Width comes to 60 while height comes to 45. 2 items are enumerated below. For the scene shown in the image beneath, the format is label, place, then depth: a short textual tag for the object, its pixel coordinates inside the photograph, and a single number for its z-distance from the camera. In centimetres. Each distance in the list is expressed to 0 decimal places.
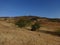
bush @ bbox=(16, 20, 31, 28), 1483
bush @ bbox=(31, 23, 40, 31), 1360
